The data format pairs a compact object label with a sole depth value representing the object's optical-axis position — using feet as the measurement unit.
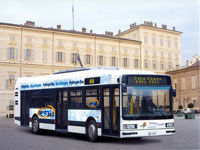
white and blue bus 35.42
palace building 132.67
